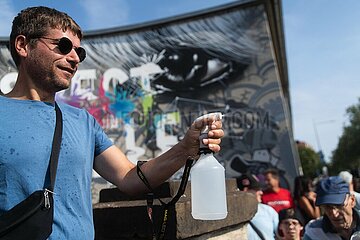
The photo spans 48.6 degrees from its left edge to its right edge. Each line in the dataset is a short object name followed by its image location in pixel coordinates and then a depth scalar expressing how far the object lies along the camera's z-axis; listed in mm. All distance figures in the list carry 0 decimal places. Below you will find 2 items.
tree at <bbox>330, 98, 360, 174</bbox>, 53188
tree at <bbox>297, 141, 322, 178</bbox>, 67212
